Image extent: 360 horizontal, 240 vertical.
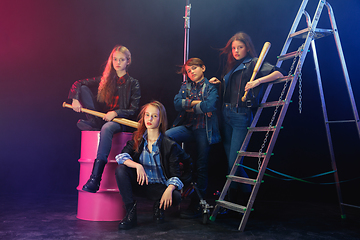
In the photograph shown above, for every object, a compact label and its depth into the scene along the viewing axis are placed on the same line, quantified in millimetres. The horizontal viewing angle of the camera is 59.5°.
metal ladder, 2404
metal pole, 3414
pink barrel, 2633
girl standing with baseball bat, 2734
